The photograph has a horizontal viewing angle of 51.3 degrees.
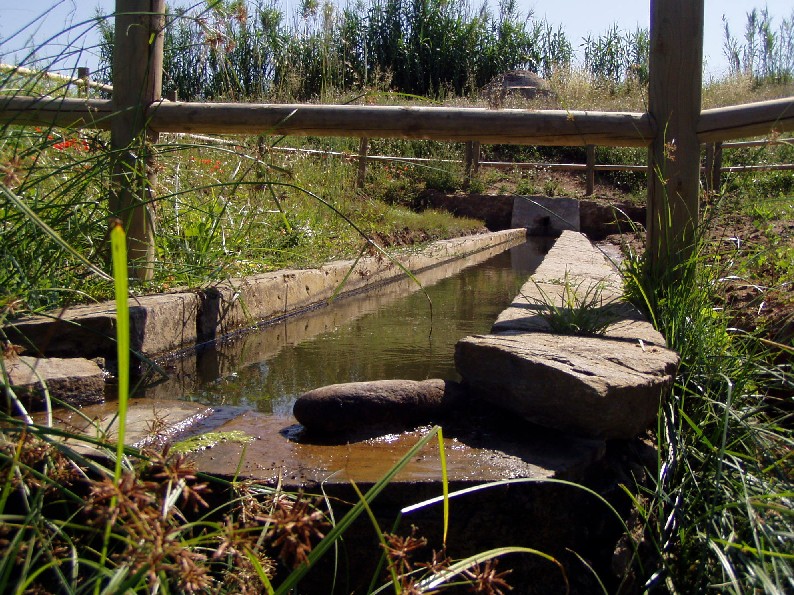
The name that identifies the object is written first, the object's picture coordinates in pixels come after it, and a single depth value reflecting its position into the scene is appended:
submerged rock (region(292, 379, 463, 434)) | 2.22
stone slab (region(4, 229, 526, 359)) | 2.78
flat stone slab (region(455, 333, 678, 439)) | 2.12
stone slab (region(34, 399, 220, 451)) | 2.00
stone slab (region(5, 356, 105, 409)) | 2.28
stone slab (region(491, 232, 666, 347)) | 2.83
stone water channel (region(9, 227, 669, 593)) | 1.84
